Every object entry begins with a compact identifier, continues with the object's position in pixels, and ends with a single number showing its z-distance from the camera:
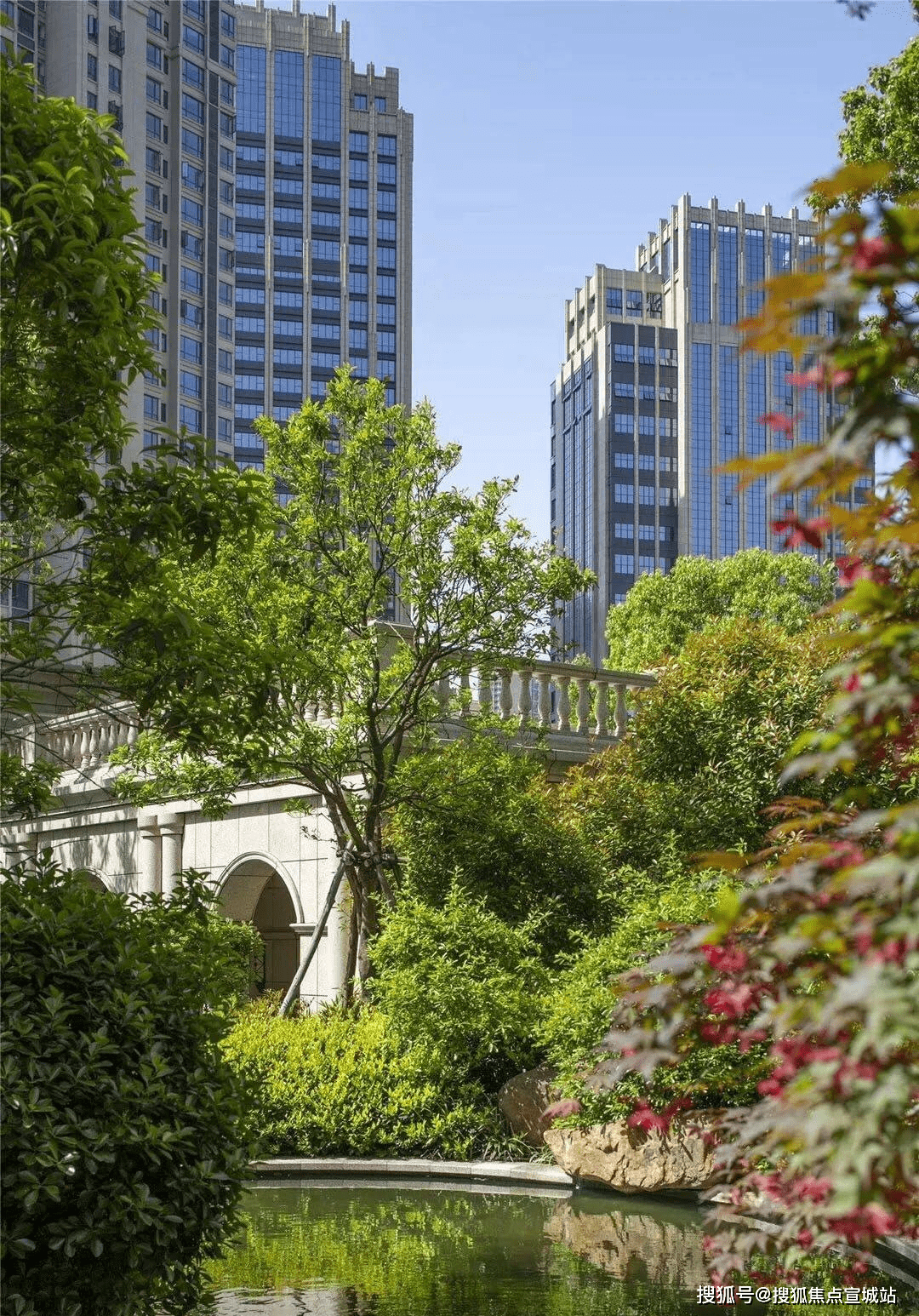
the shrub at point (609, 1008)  10.33
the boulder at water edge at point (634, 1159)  10.05
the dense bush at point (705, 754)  13.88
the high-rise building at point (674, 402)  116.25
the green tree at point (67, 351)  6.19
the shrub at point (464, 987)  12.24
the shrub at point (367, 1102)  12.19
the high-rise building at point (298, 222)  96.12
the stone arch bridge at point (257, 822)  17.12
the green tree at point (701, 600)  38.00
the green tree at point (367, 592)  14.27
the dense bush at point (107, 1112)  5.53
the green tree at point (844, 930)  2.20
